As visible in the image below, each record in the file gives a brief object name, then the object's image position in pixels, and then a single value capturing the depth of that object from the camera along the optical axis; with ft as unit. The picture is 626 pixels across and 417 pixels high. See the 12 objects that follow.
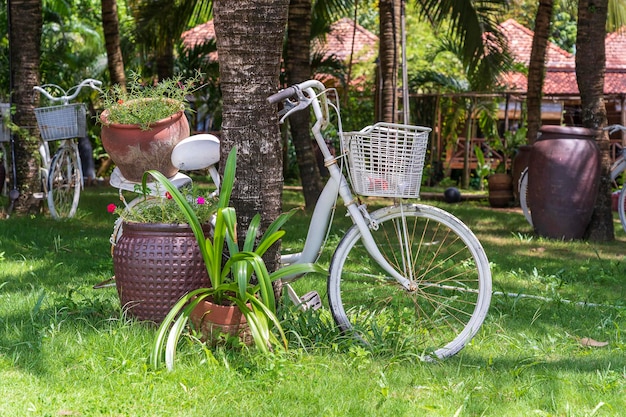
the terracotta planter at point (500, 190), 47.14
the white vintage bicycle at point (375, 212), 13.37
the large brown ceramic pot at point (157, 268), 13.66
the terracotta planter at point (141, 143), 15.78
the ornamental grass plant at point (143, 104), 15.76
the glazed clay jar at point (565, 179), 29.32
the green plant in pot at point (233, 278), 12.45
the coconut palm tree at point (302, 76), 33.83
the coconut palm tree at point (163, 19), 46.78
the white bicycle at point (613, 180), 29.55
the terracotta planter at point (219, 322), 13.01
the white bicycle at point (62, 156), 28.37
